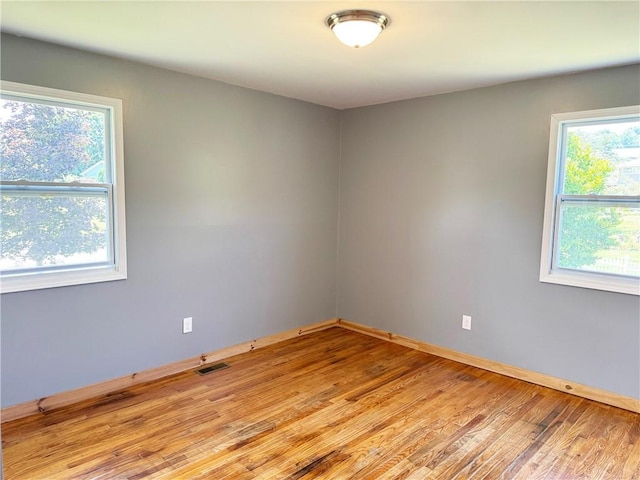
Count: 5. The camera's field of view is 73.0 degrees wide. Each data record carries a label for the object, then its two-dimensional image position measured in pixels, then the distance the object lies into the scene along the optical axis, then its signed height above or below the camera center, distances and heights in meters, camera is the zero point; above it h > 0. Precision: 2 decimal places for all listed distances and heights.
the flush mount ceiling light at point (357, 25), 2.12 +0.90
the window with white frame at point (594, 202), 2.97 +0.07
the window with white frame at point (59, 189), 2.63 +0.07
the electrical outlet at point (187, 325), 3.50 -0.99
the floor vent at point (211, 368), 3.48 -1.35
